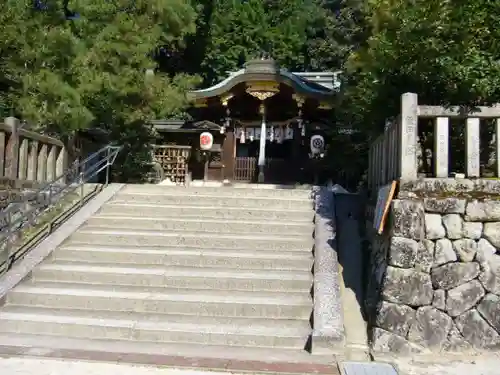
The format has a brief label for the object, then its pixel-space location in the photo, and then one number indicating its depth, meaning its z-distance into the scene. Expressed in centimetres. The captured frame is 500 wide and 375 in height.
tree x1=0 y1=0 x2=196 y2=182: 1015
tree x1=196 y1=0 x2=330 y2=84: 2884
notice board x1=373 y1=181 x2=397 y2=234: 580
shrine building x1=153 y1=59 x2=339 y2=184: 1641
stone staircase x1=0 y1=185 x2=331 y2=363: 564
